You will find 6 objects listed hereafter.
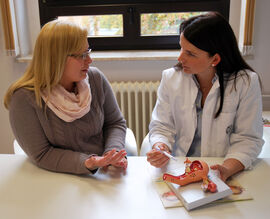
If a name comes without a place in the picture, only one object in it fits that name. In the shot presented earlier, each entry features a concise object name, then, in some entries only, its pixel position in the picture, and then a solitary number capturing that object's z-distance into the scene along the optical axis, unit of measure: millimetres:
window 2439
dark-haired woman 1320
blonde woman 1220
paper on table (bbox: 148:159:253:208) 995
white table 942
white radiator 2350
